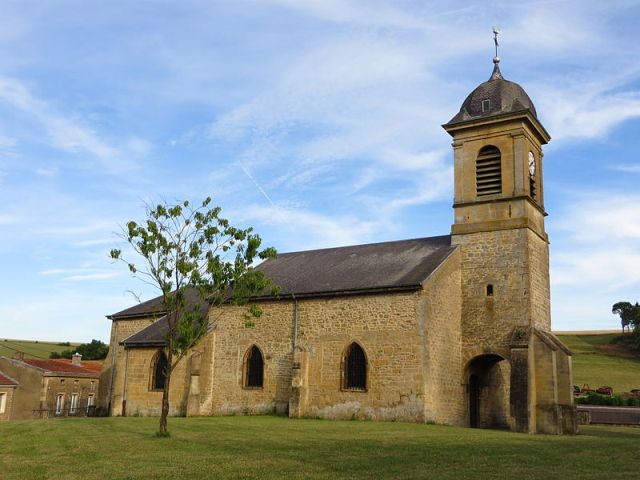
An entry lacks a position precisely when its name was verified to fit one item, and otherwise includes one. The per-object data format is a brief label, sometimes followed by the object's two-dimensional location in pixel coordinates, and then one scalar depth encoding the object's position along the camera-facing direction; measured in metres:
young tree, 16.55
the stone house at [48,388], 37.31
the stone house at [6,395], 36.19
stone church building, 22.61
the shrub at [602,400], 36.31
